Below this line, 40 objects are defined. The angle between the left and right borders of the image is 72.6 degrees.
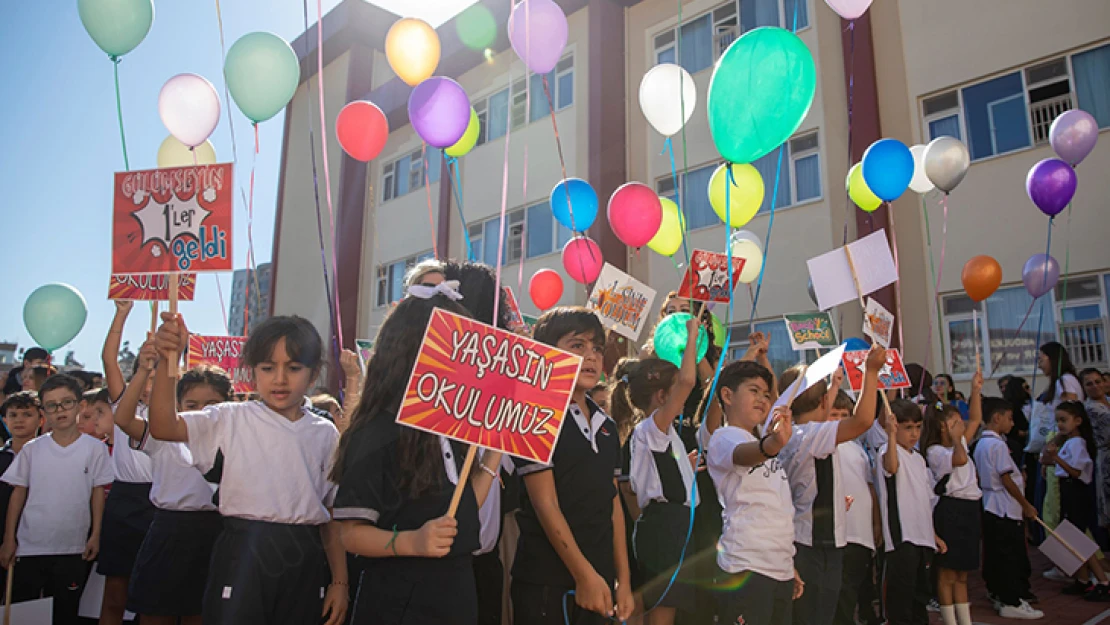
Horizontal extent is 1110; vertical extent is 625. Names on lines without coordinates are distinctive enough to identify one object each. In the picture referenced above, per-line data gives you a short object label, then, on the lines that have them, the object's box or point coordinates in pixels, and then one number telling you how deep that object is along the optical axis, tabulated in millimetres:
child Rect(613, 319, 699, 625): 3381
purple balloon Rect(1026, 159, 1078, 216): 7070
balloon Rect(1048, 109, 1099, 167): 7133
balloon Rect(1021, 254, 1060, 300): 7473
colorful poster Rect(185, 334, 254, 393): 5289
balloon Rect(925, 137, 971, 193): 6863
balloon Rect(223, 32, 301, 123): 5555
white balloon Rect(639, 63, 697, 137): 6789
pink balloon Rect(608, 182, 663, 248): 6523
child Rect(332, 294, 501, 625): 1885
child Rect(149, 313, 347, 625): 2490
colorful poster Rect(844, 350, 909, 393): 4848
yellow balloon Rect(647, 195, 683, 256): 7242
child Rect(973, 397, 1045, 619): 5832
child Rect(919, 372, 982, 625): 5133
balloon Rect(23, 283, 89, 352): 7539
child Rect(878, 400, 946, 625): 4742
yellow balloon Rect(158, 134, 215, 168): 6289
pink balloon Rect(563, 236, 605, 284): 7469
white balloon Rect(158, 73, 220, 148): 5480
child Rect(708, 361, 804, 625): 3170
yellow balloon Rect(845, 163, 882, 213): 7102
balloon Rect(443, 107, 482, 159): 7109
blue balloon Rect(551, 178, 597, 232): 7133
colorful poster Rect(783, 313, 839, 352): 5090
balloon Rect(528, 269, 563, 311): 8773
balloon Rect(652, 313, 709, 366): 4445
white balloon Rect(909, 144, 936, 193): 7527
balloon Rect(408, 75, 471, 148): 5988
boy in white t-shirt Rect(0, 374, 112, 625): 4316
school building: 8680
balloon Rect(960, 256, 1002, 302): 7375
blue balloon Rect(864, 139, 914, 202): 6156
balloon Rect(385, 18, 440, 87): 6730
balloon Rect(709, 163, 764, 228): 6680
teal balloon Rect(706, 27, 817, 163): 3977
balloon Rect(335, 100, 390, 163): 6371
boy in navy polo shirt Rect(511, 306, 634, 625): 2436
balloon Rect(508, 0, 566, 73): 5934
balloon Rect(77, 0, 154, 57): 5074
